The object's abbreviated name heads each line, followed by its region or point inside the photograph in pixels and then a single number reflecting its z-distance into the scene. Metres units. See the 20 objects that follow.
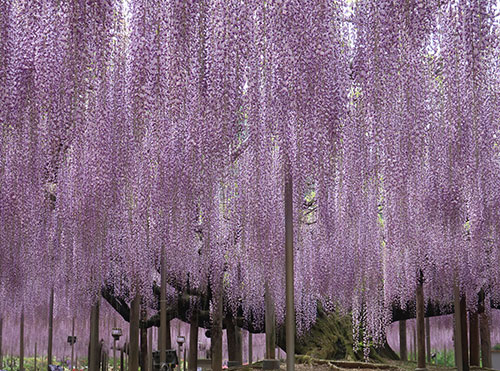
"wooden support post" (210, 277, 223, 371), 13.12
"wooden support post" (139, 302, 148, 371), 15.40
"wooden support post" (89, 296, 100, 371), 13.53
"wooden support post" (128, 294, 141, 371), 12.53
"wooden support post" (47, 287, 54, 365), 15.58
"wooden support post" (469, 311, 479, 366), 16.42
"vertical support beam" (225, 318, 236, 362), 15.73
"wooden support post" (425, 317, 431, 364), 18.96
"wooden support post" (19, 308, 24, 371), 18.09
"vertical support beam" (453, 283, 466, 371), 11.51
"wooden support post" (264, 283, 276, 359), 12.37
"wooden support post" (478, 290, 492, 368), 17.86
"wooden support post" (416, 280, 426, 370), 13.70
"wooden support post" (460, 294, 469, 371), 14.41
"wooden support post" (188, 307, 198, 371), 14.70
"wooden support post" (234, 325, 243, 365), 15.76
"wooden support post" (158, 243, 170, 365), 10.40
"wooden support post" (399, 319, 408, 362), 17.72
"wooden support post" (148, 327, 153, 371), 12.35
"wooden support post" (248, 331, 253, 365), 19.53
